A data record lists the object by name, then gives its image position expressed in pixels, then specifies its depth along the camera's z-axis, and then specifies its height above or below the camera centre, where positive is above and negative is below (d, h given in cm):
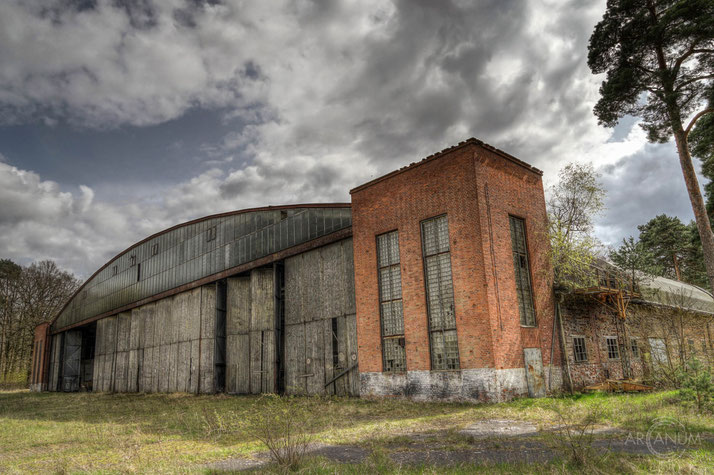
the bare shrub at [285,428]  619 -159
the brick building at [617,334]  1560 -13
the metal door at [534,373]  1362 -114
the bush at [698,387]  934 -121
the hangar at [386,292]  1374 +184
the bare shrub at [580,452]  552 -148
